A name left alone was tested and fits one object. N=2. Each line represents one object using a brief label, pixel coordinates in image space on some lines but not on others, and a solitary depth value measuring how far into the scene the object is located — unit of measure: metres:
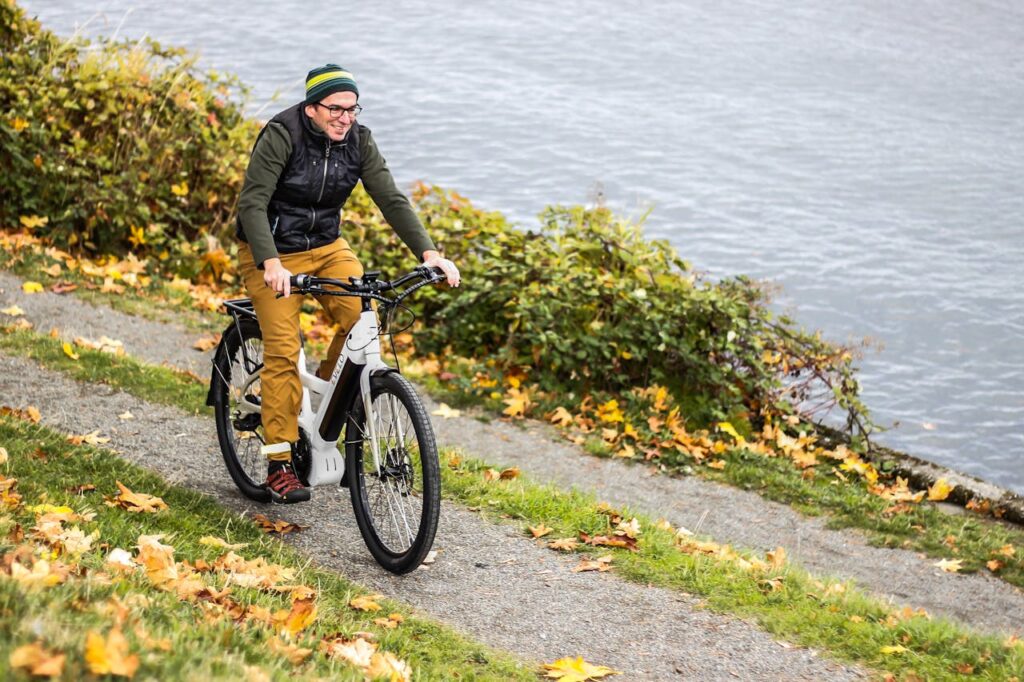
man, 10.34
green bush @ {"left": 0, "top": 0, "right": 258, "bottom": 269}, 21.95
